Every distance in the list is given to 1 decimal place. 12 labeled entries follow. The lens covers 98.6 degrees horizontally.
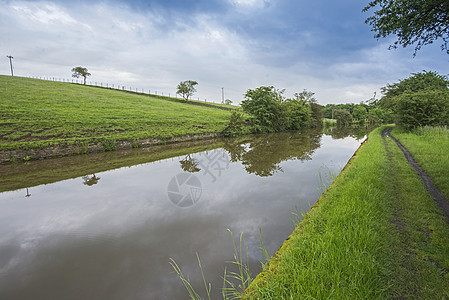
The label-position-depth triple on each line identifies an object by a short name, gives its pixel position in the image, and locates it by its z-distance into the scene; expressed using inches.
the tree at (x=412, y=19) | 187.6
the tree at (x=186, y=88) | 2281.0
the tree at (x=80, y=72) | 2476.6
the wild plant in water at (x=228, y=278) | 115.7
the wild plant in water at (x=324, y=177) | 280.2
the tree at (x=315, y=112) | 1875.2
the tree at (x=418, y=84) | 1145.8
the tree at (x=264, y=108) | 1283.2
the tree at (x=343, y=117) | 2279.8
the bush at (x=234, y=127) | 1030.4
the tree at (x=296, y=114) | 1439.6
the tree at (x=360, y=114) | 2541.8
